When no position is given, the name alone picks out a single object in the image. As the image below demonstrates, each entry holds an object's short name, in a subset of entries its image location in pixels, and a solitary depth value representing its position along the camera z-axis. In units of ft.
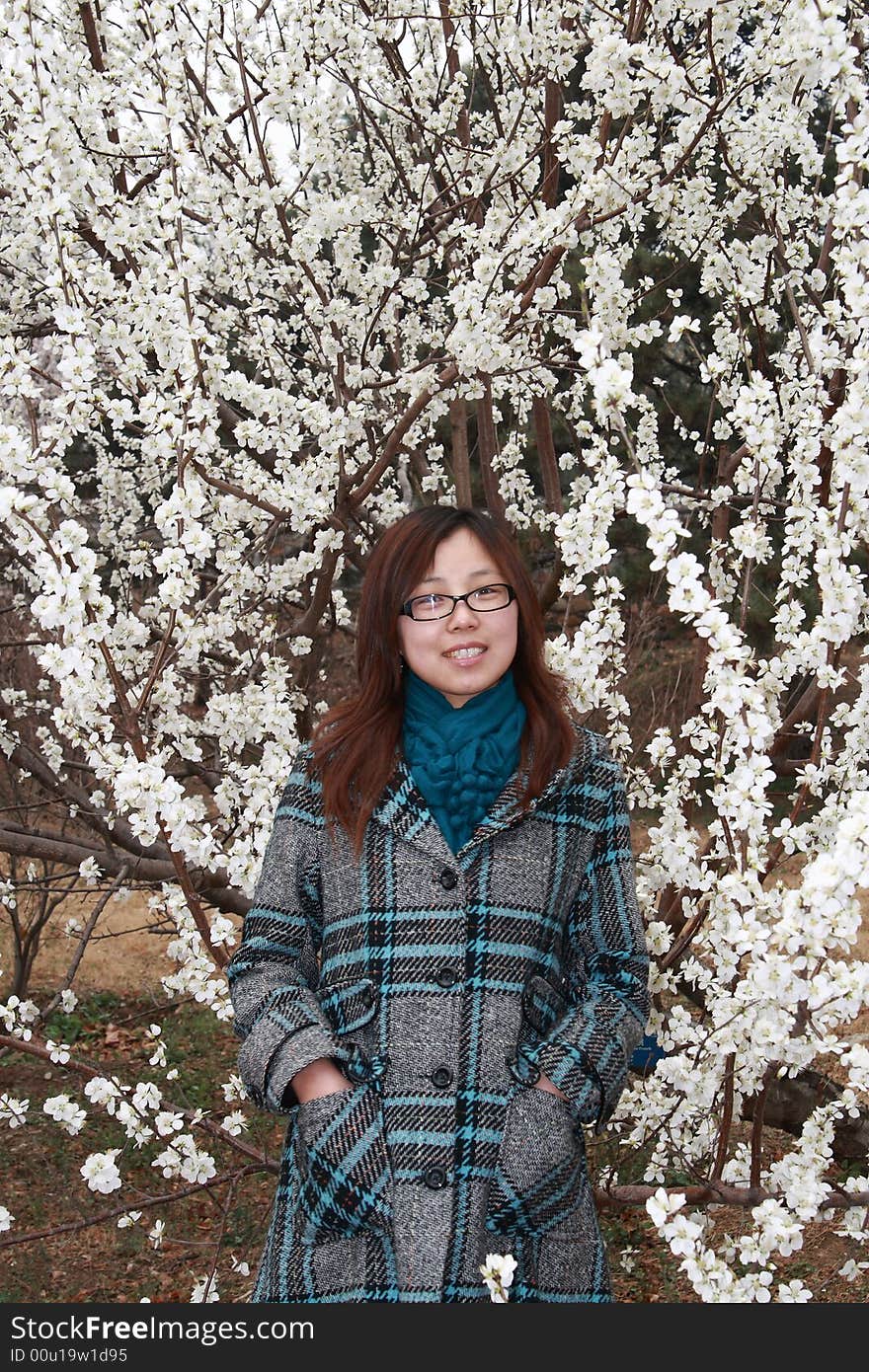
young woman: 6.07
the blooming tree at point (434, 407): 6.88
